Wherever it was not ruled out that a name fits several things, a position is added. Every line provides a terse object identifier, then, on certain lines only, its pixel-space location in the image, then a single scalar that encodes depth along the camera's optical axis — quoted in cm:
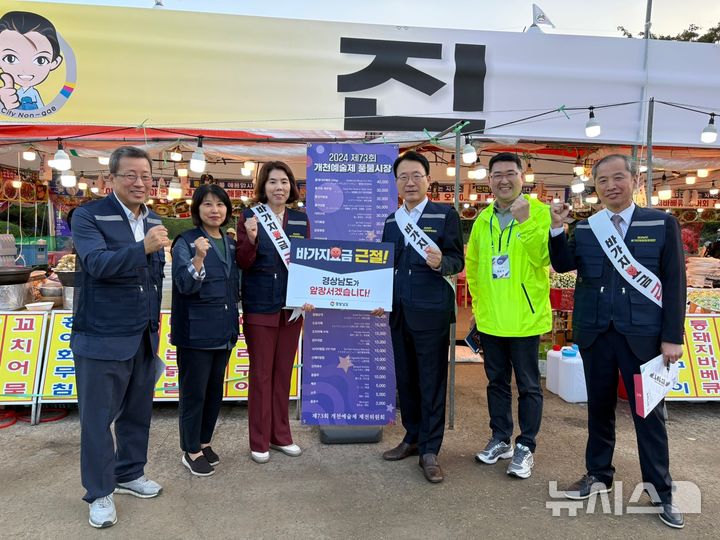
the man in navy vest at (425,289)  321
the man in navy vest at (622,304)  270
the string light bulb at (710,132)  490
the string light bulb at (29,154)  664
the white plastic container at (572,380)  484
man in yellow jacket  311
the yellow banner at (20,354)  415
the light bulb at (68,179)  736
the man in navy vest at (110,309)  252
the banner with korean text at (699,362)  462
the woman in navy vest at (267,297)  333
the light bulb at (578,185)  839
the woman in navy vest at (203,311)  303
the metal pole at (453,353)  402
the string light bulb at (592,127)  484
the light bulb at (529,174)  926
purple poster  386
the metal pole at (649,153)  426
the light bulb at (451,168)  892
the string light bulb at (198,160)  501
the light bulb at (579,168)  820
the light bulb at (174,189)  939
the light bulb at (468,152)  525
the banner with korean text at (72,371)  420
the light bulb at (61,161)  504
